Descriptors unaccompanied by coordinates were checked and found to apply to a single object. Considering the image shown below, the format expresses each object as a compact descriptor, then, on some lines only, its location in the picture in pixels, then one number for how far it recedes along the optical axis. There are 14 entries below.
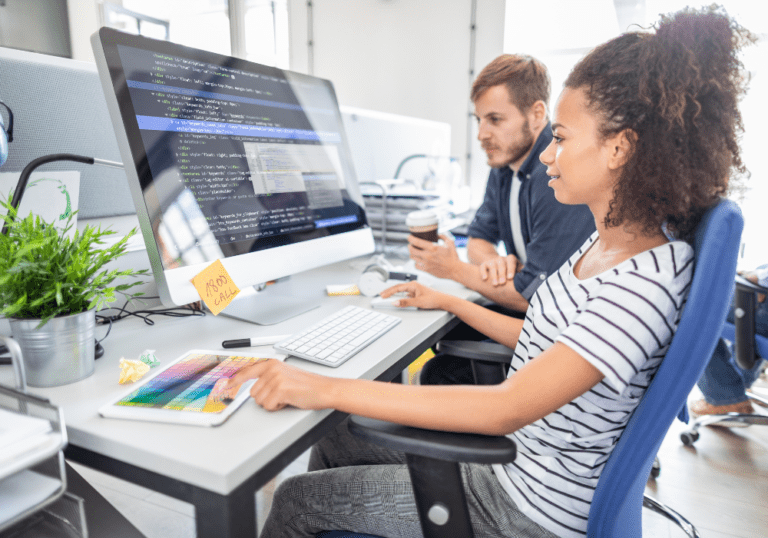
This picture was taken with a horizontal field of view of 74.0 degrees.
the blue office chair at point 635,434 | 0.57
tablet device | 0.60
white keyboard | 0.80
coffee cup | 1.30
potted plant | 0.65
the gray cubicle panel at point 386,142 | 2.06
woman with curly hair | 0.64
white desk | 0.51
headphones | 1.21
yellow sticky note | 0.87
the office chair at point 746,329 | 1.65
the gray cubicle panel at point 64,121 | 0.94
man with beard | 1.29
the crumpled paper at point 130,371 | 0.71
